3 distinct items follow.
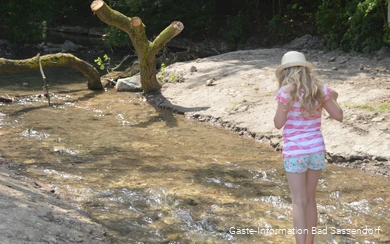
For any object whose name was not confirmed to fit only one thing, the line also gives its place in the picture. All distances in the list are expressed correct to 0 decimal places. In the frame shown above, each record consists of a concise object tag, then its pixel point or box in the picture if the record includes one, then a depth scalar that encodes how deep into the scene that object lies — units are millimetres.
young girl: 4082
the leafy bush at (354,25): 12789
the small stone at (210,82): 11641
